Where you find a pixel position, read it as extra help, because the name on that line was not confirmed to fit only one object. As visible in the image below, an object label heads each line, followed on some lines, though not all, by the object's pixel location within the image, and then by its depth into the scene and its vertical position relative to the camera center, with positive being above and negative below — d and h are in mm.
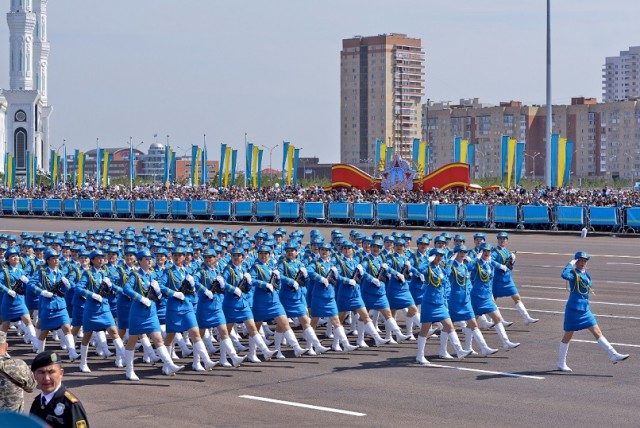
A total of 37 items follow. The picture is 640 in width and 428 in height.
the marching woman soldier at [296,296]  17266 -1361
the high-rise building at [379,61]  198000 +27601
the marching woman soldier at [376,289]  18312 -1297
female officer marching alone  15508 -1424
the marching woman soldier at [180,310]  15781 -1453
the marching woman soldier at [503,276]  20406 -1180
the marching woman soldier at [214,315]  16156 -1563
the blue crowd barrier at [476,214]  47219 -39
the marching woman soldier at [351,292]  18016 -1334
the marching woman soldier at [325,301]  17688 -1461
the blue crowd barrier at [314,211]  53156 +12
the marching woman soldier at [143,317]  15484 -1534
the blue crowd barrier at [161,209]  59812 +31
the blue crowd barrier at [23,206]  67562 +123
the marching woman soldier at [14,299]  17844 -1495
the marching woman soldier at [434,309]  16375 -1449
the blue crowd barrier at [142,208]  60812 +72
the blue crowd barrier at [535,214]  45375 -34
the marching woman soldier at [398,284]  18766 -1237
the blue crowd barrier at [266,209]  55000 +59
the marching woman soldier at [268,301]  16781 -1391
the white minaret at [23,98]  135750 +13720
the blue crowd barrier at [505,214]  46281 -29
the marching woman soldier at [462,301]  16766 -1357
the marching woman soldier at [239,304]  16562 -1423
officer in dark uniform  6781 -1197
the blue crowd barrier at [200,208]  58312 +100
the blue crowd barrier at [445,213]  48094 -15
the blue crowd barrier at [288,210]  53906 +45
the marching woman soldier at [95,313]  16345 -1567
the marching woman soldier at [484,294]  17578 -1335
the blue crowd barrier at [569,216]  44312 -78
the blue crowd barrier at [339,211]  51969 +24
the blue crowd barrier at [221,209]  56938 +58
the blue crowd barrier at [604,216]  43344 -68
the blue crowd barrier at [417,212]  48906 -6
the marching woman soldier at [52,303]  16953 -1485
